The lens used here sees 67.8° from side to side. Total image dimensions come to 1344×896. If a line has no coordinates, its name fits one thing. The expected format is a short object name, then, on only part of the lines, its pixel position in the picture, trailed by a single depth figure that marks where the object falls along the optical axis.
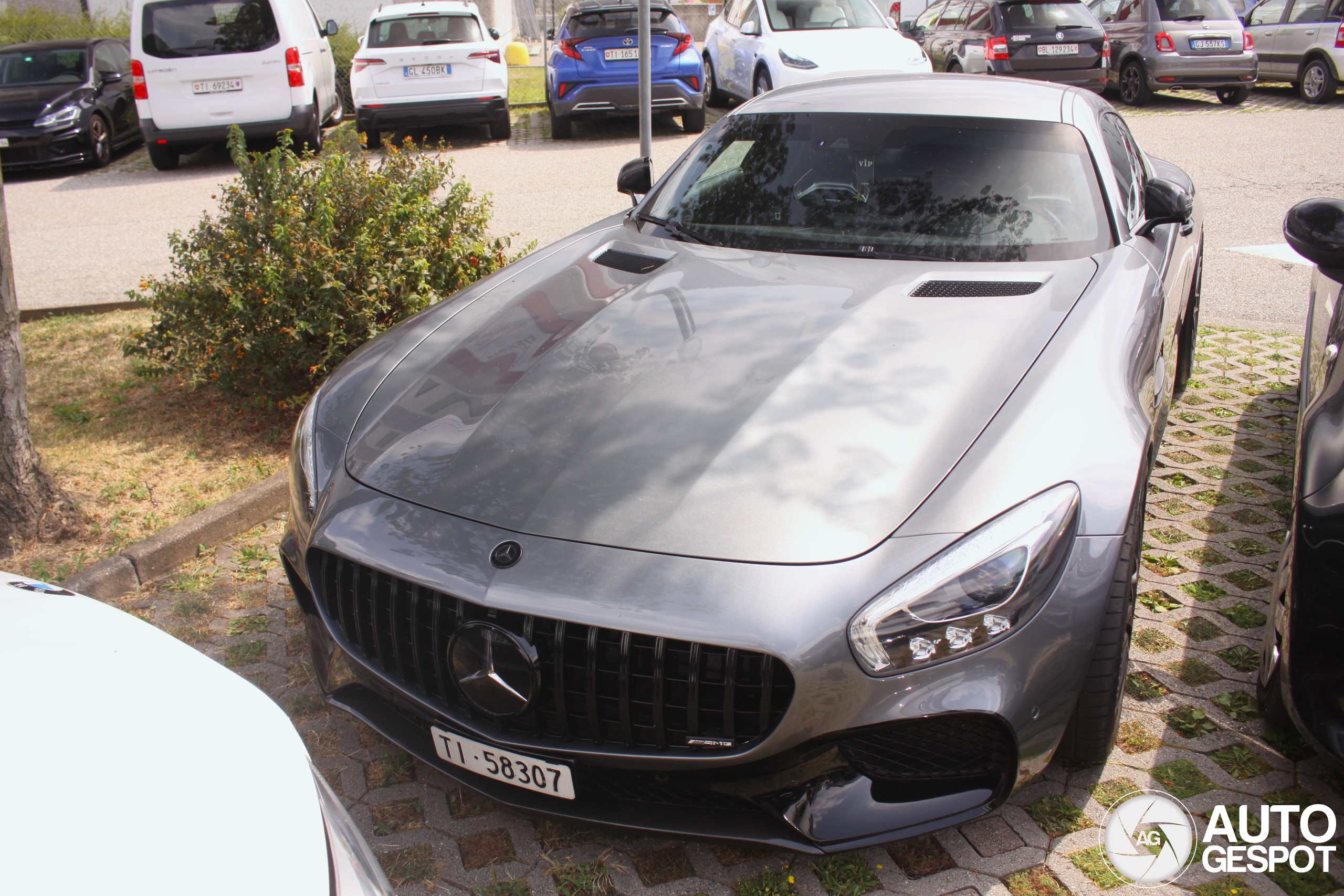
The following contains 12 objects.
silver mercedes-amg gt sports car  1.99
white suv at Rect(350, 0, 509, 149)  11.79
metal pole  6.30
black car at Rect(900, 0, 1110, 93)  13.52
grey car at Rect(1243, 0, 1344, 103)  13.87
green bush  4.65
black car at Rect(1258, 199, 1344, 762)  2.15
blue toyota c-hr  12.18
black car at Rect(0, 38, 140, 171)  11.79
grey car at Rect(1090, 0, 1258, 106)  13.77
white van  11.12
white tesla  11.75
